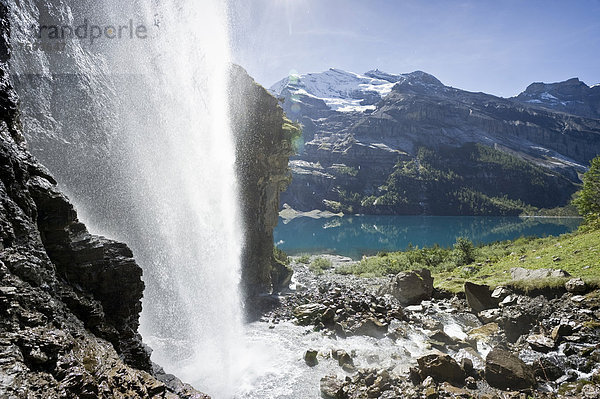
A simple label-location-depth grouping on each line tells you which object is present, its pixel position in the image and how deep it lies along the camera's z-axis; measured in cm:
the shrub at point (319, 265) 4382
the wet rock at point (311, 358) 1378
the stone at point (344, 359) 1346
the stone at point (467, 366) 1071
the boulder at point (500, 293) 1712
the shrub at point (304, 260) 5118
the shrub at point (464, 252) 3303
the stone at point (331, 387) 1087
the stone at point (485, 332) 1466
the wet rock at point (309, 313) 1917
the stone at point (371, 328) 1714
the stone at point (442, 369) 1041
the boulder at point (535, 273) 1578
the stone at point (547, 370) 1009
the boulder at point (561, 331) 1191
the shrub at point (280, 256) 3528
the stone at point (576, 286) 1393
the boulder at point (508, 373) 977
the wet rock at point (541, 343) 1172
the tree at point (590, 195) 3675
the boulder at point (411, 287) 2247
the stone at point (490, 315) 1619
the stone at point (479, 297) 1808
